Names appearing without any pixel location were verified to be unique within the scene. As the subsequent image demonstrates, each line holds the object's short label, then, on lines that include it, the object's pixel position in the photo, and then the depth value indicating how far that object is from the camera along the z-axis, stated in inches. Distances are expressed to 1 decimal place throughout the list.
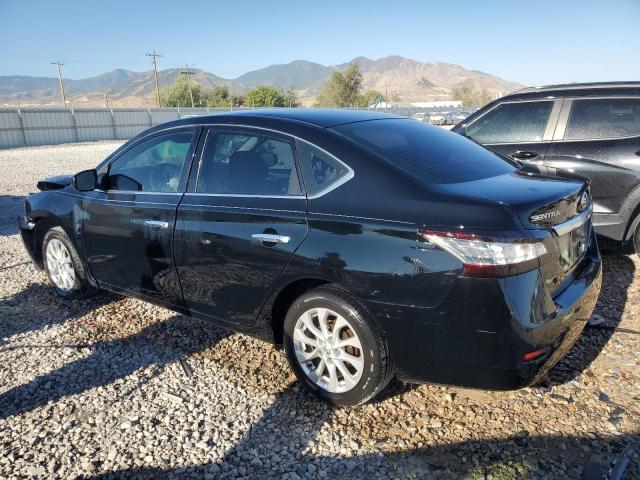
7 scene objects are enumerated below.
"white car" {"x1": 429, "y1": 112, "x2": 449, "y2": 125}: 1499.0
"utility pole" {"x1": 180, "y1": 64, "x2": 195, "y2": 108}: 2893.5
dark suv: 189.6
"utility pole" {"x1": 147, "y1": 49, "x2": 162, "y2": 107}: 2407.7
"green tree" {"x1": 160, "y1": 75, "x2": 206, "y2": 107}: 2945.4
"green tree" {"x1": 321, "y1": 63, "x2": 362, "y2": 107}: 3208.7
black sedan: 93.1
